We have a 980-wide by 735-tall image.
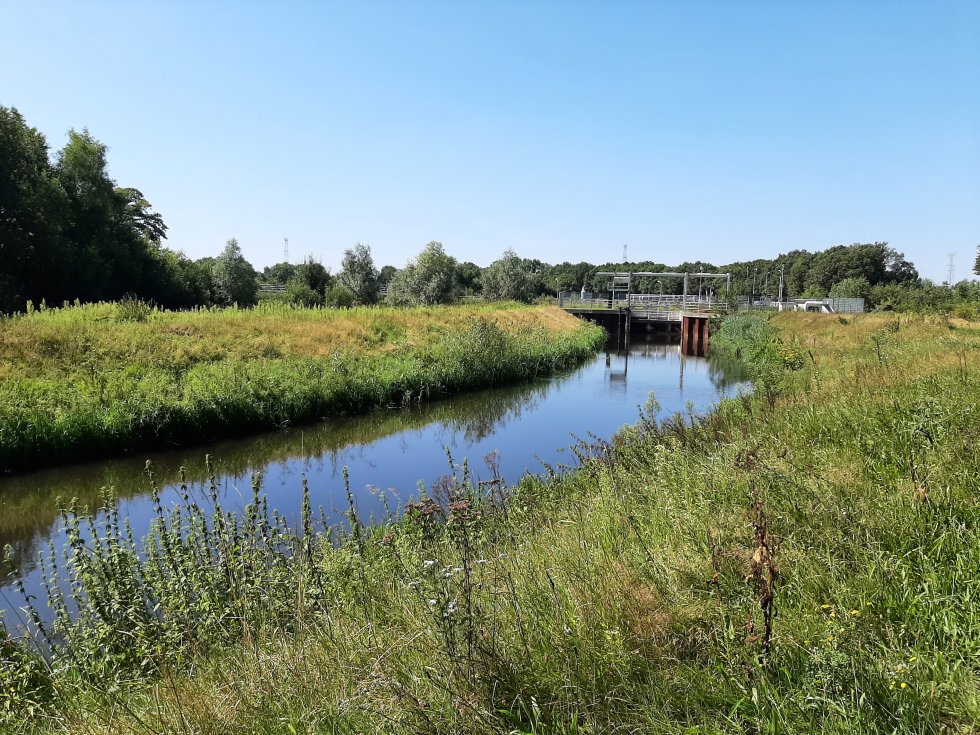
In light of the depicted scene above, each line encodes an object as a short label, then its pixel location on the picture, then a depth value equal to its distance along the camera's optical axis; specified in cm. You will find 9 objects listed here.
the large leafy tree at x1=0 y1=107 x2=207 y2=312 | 2580
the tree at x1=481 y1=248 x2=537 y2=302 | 6197
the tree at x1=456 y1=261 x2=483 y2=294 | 8512
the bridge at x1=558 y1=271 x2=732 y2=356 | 4566
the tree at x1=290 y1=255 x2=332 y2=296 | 4425
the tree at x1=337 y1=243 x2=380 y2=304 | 4725
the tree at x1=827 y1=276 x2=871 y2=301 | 6312
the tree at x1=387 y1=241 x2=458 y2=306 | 4984
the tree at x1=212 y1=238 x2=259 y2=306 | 4497
